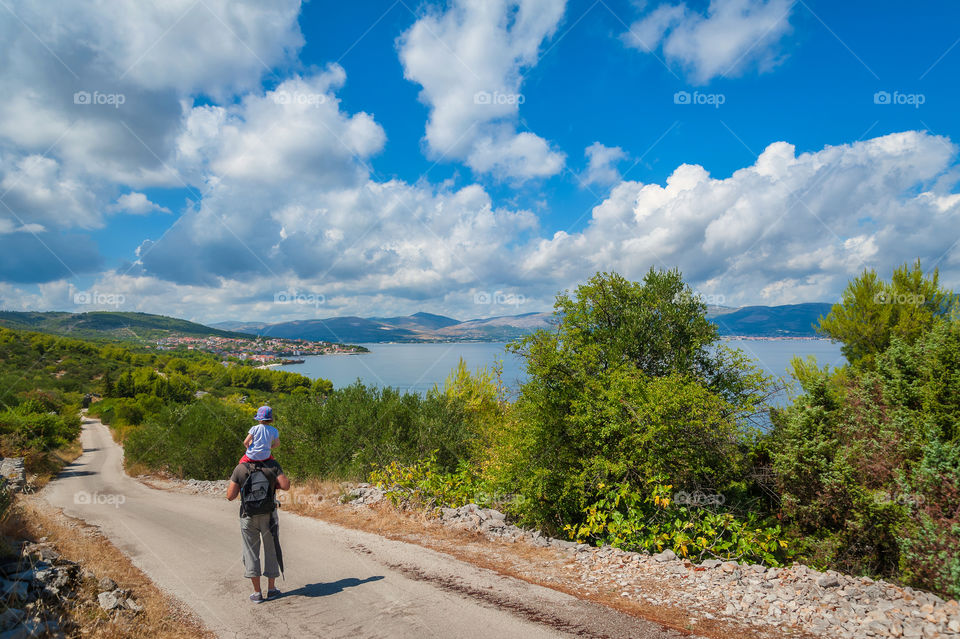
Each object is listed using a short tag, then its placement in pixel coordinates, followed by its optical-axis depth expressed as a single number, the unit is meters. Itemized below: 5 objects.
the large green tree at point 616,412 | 8.31
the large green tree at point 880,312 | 22.62
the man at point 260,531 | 5.44
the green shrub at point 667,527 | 7.19
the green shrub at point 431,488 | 10.12
